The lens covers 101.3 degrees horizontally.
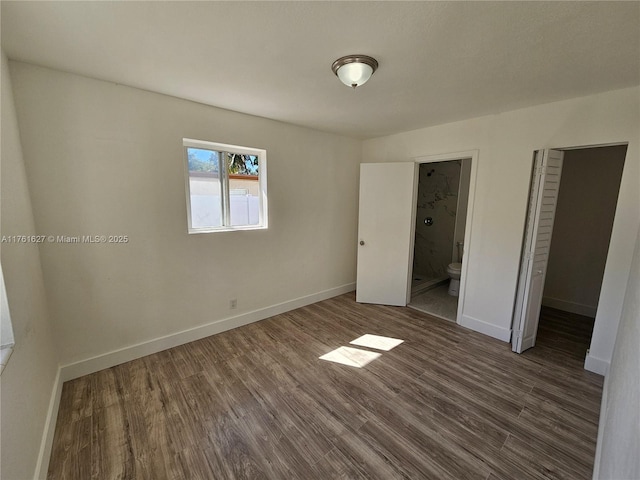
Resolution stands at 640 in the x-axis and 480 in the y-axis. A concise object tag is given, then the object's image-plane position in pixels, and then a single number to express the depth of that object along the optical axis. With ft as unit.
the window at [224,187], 8.66
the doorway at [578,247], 9.80
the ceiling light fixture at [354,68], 5.37
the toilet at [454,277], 12.65
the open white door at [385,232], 11.34
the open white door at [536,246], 7.73
